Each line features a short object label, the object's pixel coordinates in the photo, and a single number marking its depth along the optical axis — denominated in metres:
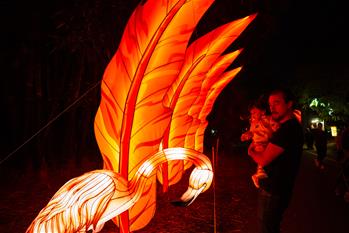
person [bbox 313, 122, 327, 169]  12.74
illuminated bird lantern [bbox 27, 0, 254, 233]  3.43
